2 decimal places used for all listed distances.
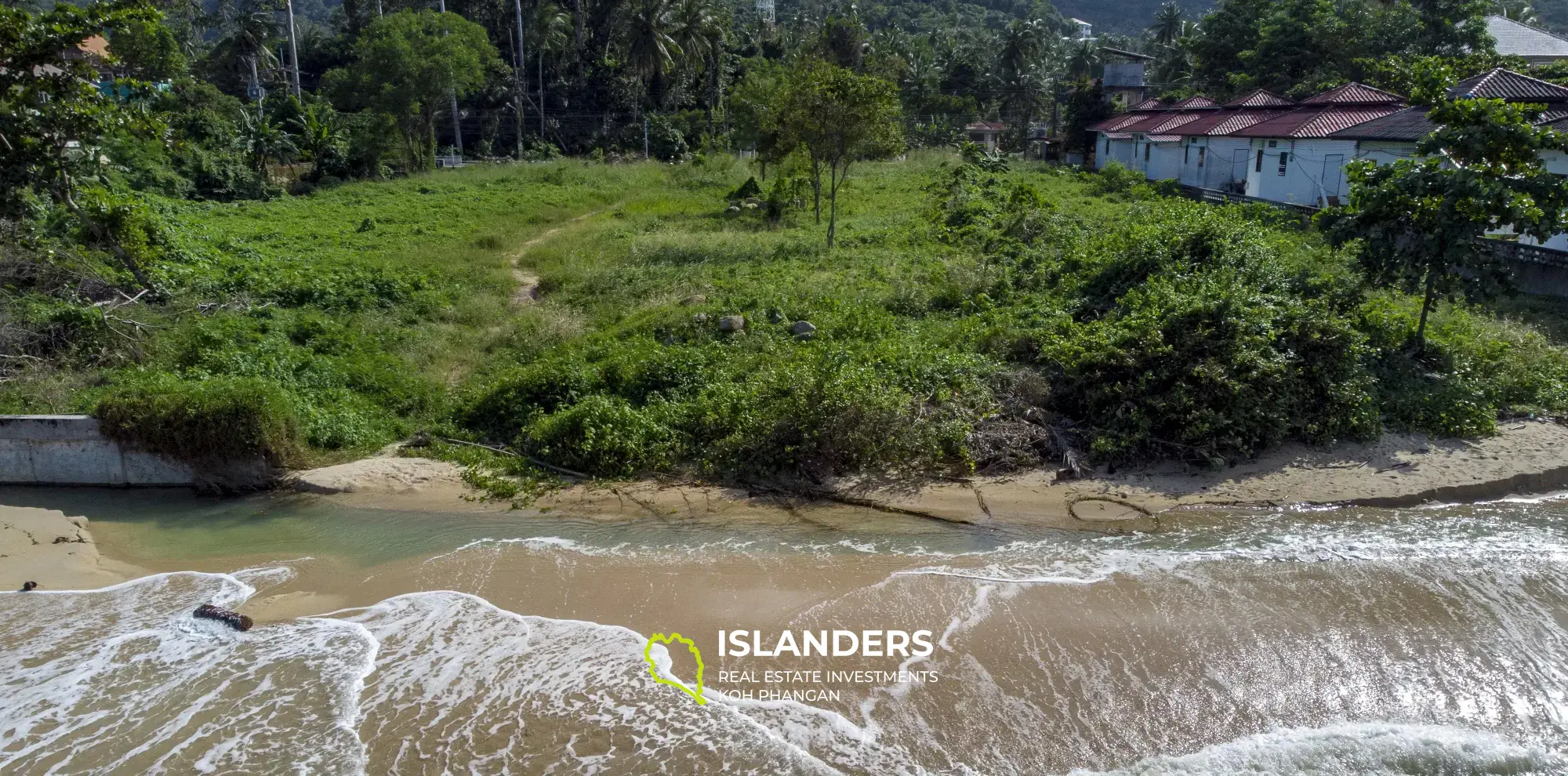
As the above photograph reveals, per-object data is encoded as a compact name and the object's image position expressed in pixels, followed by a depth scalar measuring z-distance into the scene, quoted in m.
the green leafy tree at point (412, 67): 34.97
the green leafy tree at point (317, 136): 34.31
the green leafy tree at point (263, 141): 32.50
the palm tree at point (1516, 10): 45.72
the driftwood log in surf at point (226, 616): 8.37
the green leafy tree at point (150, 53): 40.91
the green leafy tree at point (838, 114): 20.55
